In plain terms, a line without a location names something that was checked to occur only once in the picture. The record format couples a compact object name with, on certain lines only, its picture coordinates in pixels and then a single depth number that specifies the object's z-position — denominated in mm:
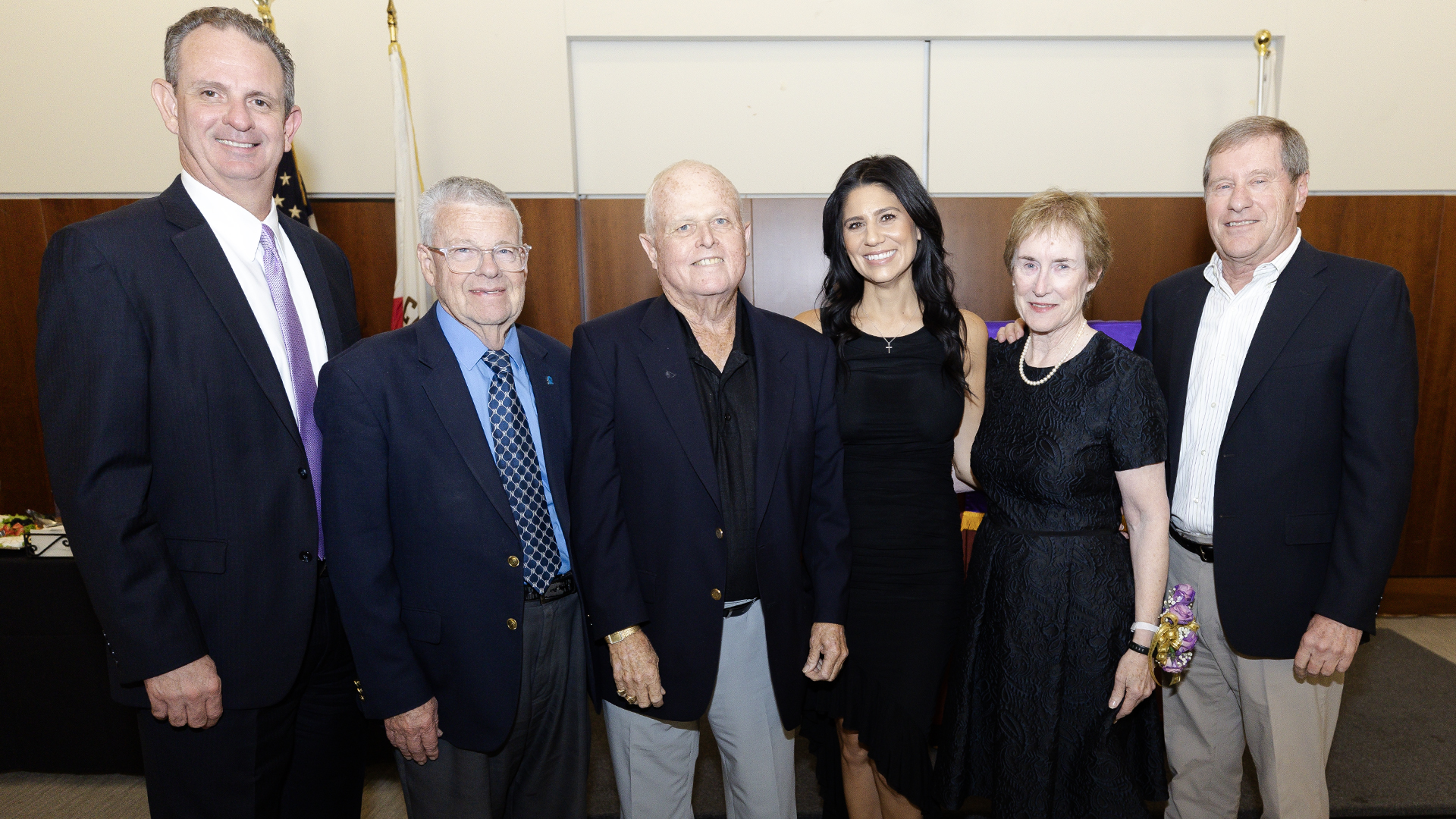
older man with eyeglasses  1681
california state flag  4109
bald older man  1778
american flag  3938
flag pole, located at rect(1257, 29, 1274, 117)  4125
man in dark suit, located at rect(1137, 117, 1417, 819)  1948
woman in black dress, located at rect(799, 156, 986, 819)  2145
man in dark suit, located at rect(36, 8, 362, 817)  1528
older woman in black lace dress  1863
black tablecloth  2857
